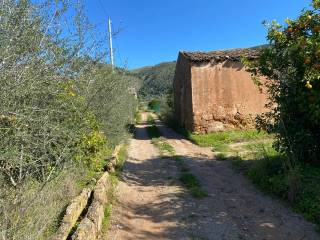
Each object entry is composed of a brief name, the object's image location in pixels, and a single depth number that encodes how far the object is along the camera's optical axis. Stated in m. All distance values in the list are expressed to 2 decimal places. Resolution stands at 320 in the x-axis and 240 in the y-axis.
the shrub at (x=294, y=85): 4.64
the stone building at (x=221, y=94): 10.96
